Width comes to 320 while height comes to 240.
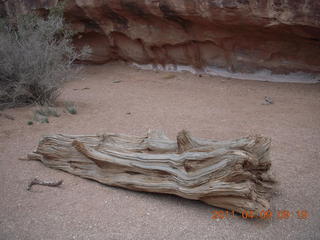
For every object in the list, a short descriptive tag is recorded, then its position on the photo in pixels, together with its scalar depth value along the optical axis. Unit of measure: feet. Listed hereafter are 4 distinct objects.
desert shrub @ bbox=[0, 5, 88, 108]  22.56
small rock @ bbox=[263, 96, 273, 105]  22.41
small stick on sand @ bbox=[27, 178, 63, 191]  12.14
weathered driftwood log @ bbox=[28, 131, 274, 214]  10.08
